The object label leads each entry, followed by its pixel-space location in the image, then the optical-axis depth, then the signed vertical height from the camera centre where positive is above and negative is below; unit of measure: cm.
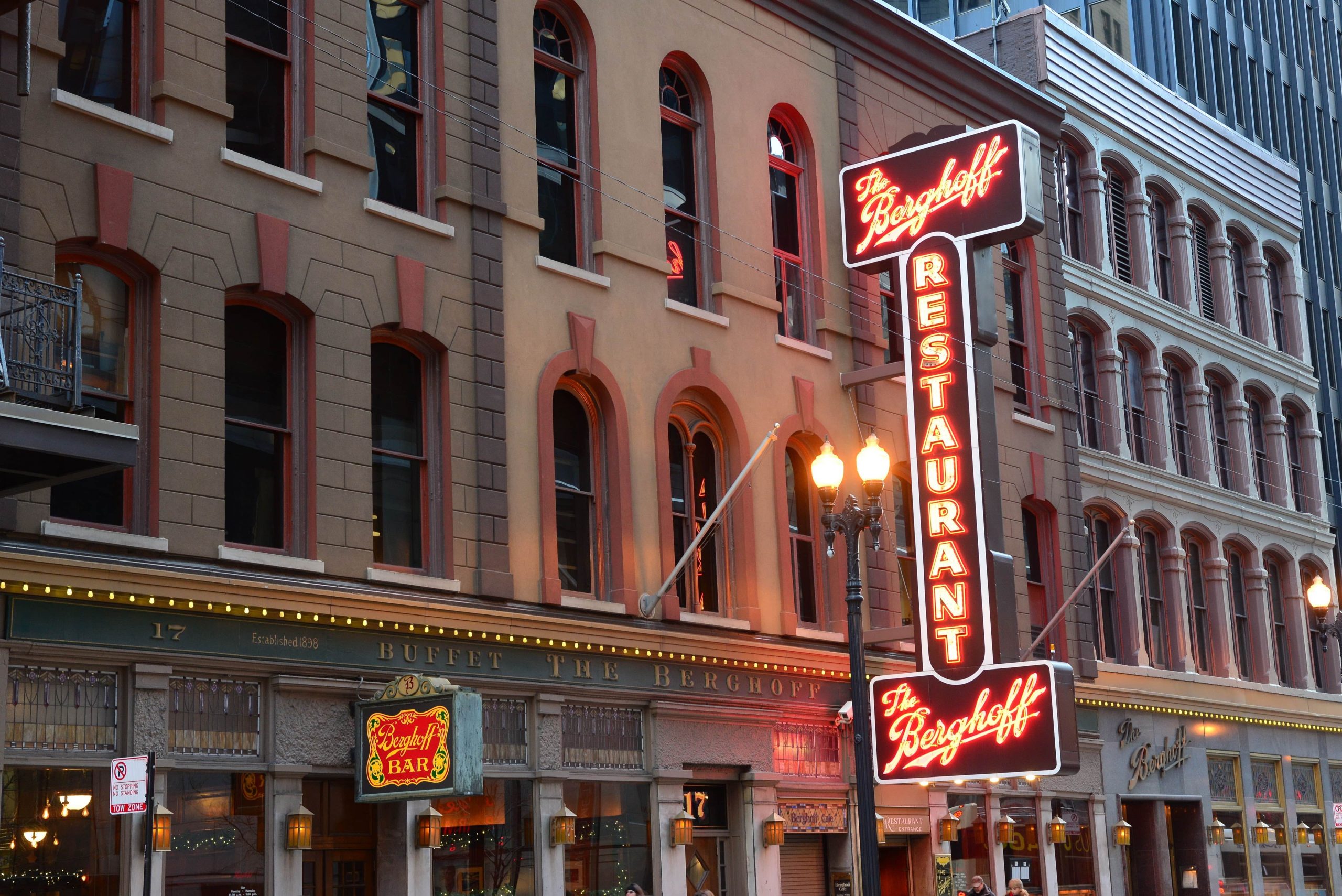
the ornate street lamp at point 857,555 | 1920 +285
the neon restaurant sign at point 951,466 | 2552 +511
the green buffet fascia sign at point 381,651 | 1705 +200
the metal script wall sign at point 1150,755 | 3397 +100
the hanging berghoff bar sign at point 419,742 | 1847 +95
